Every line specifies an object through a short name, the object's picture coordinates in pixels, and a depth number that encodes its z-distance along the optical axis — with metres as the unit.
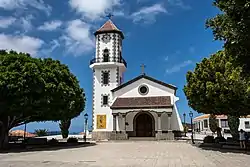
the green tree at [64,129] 27.19
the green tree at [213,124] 30.52
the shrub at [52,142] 17.26
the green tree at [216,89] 12.20
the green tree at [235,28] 5.75
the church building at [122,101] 23.40
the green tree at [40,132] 32.24
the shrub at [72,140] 19.12
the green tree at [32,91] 12.95
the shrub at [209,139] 16.70
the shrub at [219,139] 16.16
